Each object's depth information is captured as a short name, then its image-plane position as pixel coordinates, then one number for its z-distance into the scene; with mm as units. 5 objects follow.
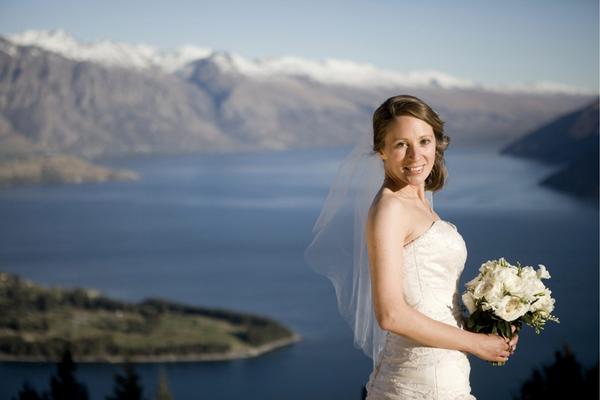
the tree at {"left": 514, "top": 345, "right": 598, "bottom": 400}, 7620
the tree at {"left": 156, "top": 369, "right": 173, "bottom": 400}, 14593
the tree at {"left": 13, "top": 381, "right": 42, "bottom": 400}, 13727
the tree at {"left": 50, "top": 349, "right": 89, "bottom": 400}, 14867
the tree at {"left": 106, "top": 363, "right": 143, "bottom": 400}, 13895
